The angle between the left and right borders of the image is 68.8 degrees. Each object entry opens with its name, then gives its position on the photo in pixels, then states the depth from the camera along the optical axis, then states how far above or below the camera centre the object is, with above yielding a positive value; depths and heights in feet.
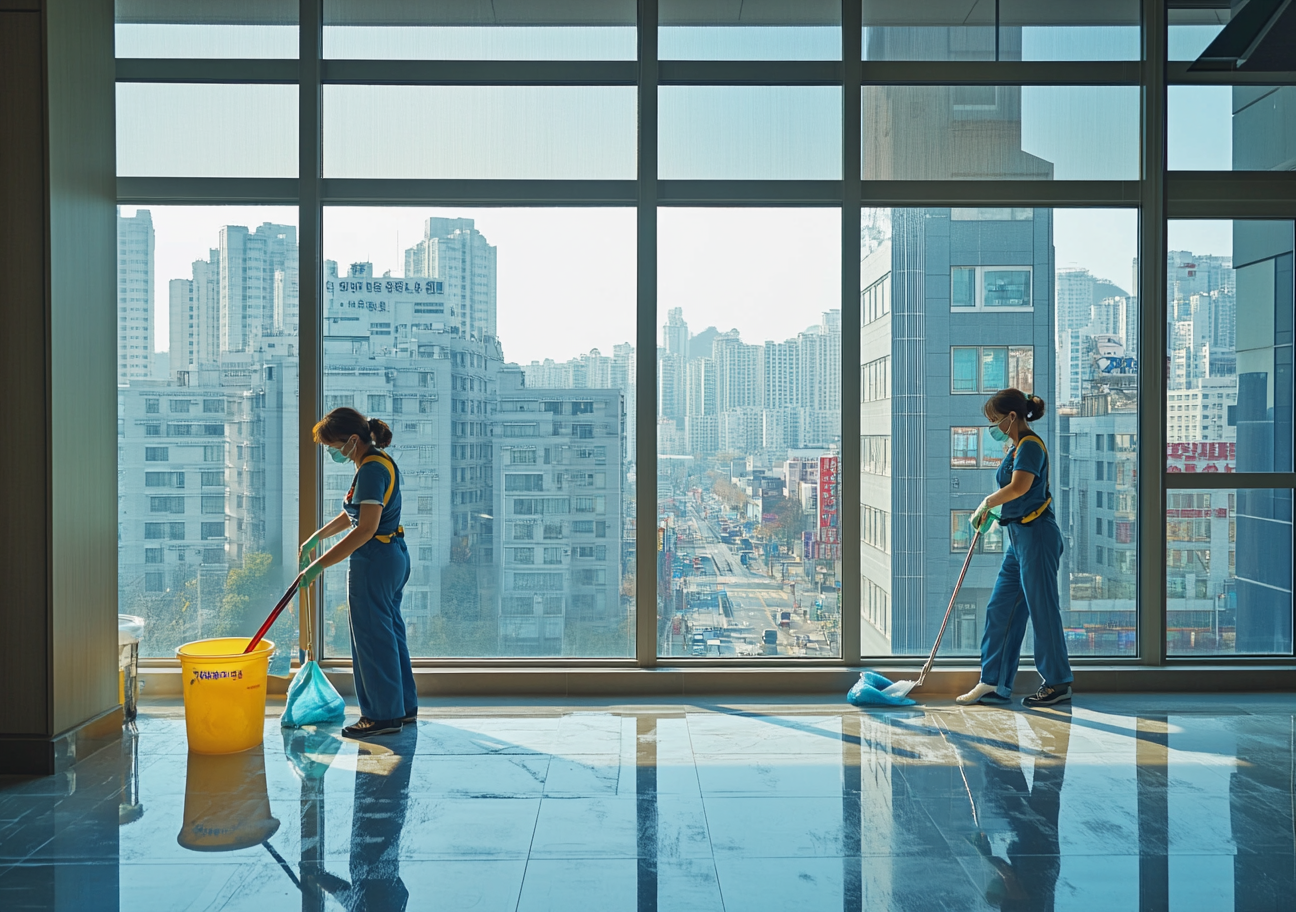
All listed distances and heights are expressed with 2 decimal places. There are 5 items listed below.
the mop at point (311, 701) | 12.52 -3.34
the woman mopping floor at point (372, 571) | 12.01 -1.54
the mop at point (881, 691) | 13.61 -3.45
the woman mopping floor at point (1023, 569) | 13.47 -1.66
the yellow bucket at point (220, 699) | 11.33 -2.99
